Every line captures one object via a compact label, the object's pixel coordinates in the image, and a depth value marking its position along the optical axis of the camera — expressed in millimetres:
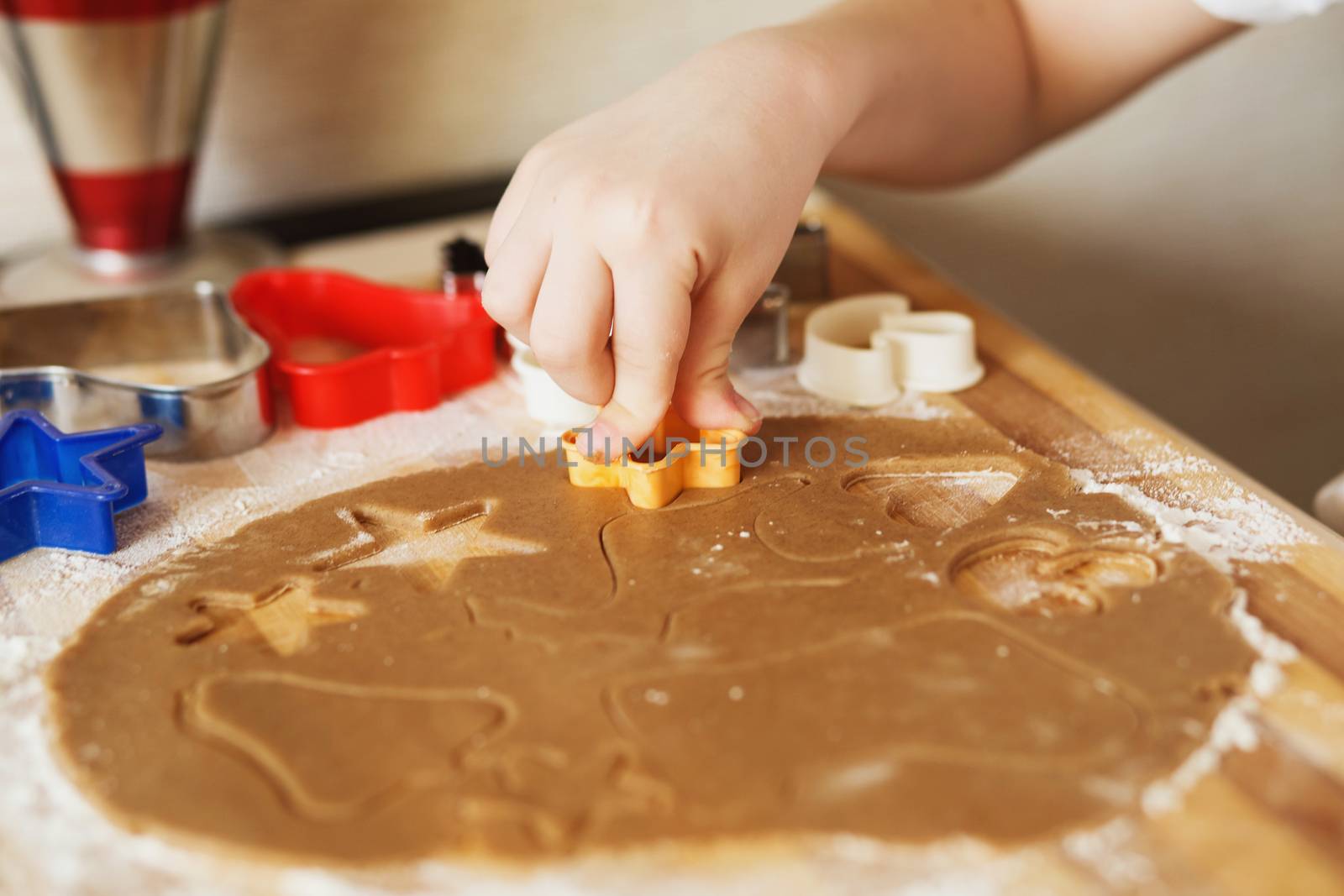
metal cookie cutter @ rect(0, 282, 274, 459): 836
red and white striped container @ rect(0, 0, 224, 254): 944
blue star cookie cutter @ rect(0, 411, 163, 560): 734
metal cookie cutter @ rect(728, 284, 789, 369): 939
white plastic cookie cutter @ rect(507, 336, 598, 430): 895
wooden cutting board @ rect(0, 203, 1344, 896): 523
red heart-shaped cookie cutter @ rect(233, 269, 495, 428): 888
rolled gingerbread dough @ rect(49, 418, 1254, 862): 554
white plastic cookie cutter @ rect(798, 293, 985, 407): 909
